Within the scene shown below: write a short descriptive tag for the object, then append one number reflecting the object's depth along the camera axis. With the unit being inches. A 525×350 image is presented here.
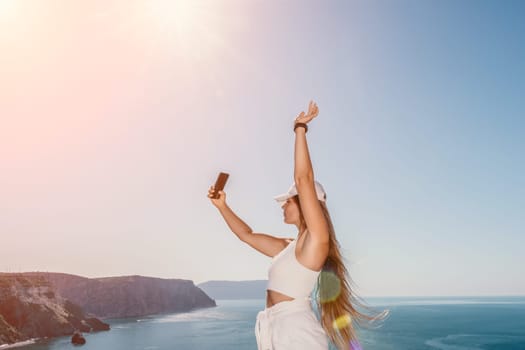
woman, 84.4
